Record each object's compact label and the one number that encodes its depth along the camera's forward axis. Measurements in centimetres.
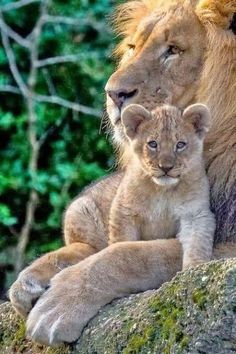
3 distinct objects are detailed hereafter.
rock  829
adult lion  1028
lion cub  1023
